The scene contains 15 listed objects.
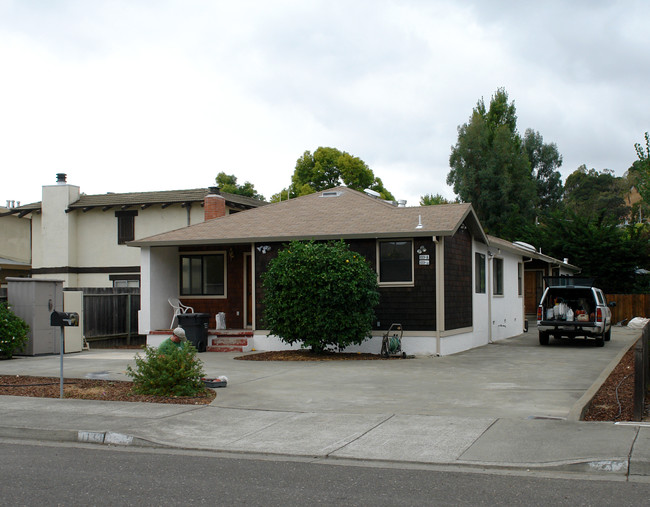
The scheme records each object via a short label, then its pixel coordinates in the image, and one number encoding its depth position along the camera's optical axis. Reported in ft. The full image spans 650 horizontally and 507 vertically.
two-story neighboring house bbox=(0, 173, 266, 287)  100.17
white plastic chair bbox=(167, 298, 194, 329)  68.28
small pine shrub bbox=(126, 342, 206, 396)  35.94
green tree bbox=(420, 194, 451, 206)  191.13
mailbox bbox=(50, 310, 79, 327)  35.24
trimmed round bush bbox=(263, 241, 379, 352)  53.42
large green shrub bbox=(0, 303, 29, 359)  53.83
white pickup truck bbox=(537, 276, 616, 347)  65.67
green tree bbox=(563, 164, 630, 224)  224.94
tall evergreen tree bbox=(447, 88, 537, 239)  159.74
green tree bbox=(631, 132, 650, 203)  51.99
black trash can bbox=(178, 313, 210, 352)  61.67
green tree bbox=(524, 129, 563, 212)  198.59
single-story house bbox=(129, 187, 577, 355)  57.77
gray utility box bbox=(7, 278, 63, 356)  56.59
